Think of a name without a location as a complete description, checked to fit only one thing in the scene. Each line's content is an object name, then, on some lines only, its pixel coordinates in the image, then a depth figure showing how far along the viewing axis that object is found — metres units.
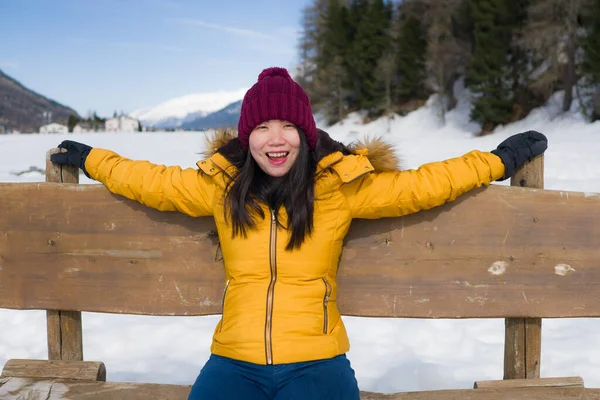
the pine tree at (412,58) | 36.03
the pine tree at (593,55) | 22.30
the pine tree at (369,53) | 39.44
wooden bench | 2.46
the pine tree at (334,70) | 42.00
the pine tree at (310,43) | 49.18
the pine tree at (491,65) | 27.55
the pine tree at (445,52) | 32.44
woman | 2.11
